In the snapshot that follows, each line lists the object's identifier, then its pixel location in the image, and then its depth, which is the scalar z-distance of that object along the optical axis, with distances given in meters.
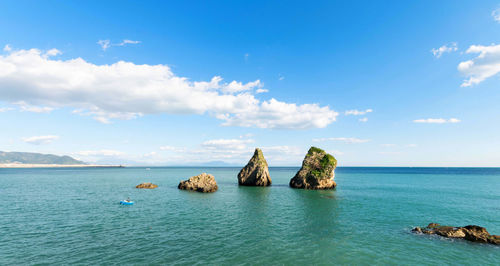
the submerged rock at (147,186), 73.09
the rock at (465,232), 24.62
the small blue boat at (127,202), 45.53
